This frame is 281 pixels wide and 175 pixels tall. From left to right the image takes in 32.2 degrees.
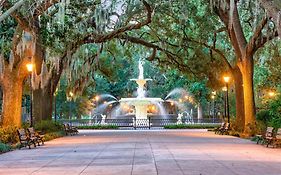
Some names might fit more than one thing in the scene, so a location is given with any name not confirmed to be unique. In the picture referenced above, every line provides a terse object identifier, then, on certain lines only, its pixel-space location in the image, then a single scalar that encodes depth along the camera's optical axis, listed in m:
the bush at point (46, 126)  27.16
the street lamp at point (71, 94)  37.77
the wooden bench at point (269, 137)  19.03
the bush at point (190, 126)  42.25
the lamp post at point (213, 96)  51.31
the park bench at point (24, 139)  19.55
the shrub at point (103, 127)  43.31
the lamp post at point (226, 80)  31.35
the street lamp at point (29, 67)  22.66
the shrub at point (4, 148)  17.74
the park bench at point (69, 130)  31.42
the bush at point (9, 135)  20.42
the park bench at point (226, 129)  29.97
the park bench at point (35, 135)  20.57
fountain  48.31
